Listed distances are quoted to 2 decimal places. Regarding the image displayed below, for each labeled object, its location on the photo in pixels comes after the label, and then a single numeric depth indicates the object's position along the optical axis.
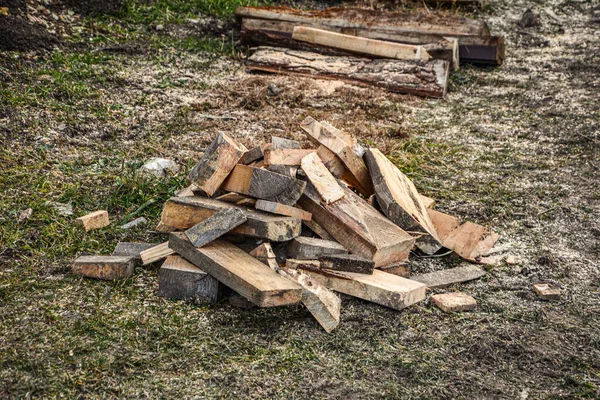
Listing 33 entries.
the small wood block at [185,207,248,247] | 6.66
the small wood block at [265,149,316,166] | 7.38
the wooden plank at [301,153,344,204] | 7.26
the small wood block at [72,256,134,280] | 6.92
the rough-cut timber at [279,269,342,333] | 6.32
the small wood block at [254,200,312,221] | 6.95
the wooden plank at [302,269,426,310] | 6.66
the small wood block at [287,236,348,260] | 6.91
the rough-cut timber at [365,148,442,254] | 7.77
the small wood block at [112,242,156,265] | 7.27
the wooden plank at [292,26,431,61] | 15.02
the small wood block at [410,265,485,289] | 7.32
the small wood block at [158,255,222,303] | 6.61
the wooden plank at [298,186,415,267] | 7.05
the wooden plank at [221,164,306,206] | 7.03
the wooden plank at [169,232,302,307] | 6.18
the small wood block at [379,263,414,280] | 7.30
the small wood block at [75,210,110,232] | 7.97
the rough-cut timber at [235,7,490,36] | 15.94
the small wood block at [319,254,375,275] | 6.87
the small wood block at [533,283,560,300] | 7.07
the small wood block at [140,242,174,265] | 7.14
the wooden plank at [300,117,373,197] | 7.85
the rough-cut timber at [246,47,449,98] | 14.23
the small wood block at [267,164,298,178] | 7.23
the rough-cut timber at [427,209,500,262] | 7.95
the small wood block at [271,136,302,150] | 7.80
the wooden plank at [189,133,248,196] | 7.23
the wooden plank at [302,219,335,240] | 7.24
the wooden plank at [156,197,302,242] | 6.77
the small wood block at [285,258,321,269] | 6.86
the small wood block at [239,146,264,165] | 7.50
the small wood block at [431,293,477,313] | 6.78
